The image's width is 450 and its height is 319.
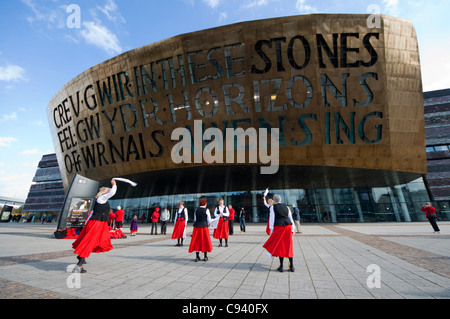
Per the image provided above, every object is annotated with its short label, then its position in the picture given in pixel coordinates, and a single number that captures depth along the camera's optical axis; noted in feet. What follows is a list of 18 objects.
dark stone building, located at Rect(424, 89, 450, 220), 99.61
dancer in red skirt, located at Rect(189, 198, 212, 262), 22.79
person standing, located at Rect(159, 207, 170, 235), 50.78
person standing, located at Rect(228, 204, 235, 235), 46.58
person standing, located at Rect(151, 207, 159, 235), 52.08
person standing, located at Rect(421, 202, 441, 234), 44.52
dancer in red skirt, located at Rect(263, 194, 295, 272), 18.62
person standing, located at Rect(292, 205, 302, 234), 52.06
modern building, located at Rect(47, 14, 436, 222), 65.21
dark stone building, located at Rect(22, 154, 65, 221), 191.56
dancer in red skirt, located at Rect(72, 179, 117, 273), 18.29
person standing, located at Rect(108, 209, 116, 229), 51.99
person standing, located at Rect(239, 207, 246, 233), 58.26
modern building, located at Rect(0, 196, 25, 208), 337.31
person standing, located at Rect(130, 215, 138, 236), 51.31
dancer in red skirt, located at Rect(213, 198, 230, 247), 32.04
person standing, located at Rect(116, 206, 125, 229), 48.57
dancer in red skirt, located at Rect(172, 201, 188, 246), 34.35
